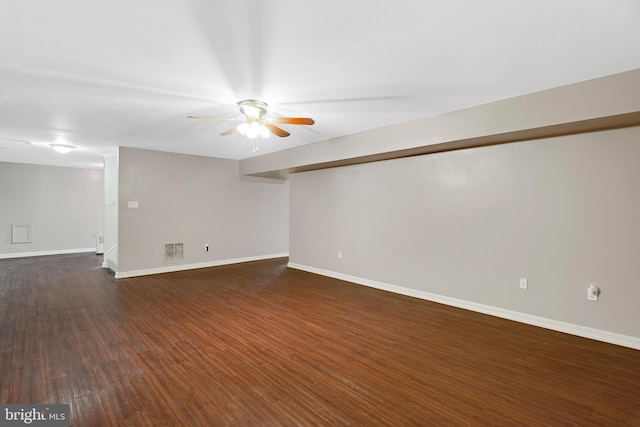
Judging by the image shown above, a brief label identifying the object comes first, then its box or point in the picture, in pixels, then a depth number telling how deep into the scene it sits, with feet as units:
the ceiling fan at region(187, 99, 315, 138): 10.62
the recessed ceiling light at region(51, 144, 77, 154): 18.53
